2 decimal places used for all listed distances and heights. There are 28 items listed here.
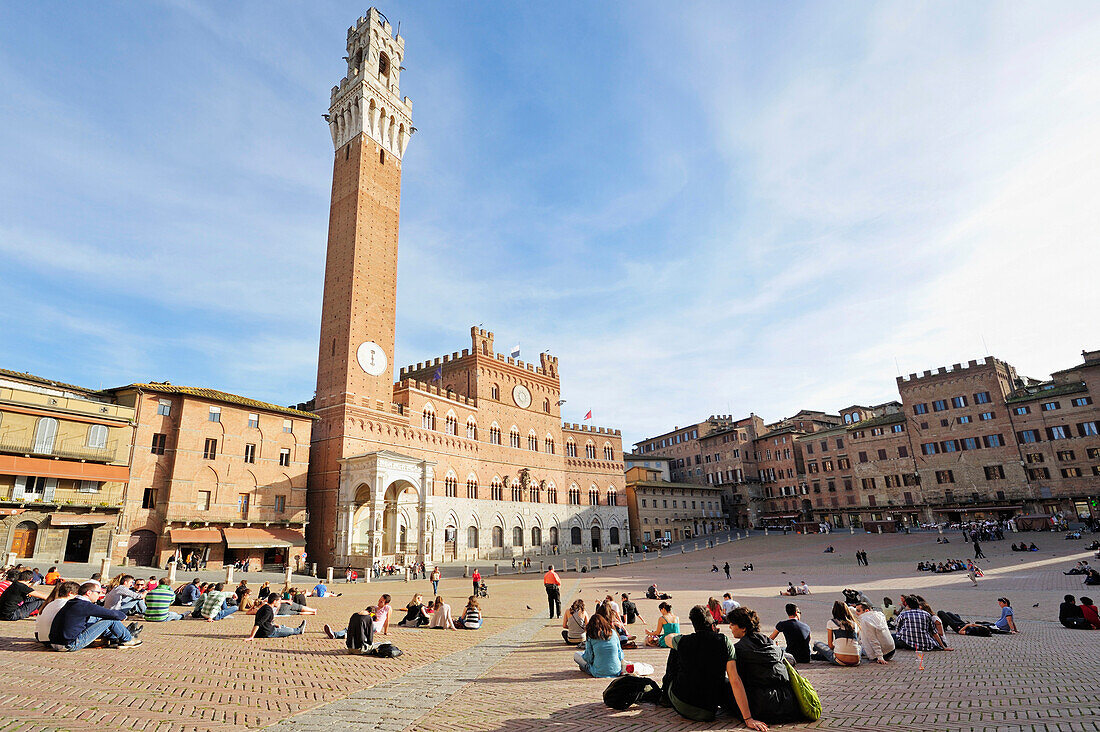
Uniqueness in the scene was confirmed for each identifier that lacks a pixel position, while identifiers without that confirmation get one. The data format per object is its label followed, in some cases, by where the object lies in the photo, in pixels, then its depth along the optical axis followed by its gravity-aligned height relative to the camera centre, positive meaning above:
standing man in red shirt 16.34 -1.67
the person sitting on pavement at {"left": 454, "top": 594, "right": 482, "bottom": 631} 14.41 -2.09
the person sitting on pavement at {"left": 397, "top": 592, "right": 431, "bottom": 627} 14.61 -1.99
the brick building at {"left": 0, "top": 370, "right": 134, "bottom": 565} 26.28 +4.02
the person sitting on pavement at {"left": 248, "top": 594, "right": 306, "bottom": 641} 11.83 -1.69
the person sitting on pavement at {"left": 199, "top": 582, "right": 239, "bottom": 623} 14.10 -1.46
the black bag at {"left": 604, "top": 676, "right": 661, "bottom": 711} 6.60 -1.87
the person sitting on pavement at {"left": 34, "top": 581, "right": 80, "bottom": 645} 9.22 -0.87
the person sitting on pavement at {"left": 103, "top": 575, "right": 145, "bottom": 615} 11.88 -1.00
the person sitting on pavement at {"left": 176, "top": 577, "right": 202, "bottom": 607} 16.73 -1.32
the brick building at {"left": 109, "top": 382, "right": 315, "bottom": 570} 30.06 +3.71
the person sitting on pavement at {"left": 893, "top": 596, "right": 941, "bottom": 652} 9.99 -2.04
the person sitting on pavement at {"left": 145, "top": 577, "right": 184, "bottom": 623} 13.42 -1.29
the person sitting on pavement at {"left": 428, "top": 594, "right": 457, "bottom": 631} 14.30 -2.01
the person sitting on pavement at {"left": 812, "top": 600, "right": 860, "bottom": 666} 8.94 -1.96
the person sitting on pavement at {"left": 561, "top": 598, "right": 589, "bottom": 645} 11.46 -1.89
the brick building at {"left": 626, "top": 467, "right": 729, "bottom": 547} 62.28 +1.77
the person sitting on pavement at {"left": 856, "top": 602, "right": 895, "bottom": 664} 9.11 -1.95
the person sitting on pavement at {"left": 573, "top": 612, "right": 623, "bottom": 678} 8.62 -1.84
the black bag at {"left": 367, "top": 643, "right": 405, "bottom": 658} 10.44 -2.02
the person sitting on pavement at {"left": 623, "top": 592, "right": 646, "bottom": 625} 14.75 -2.18
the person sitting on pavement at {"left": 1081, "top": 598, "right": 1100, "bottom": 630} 11.83 -2.23
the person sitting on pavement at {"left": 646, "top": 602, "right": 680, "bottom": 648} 11.44 -2.04
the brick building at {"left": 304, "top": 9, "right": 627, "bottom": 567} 37.25 +8.68
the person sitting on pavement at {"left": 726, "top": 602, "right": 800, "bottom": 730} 5.86 -1.63
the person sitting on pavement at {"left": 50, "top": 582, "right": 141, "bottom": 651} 9.10 -1.16
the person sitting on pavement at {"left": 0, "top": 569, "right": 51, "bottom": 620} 11.56 -0.91
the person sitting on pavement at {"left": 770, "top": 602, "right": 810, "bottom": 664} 9.21 -1.90
